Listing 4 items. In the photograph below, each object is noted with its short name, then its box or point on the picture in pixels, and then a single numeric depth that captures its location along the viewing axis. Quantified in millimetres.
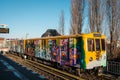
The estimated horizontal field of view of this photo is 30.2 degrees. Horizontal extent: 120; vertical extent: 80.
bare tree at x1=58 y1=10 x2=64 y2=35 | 52412
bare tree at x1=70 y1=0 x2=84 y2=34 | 33594
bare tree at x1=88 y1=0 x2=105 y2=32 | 28391
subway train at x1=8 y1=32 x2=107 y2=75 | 14812
